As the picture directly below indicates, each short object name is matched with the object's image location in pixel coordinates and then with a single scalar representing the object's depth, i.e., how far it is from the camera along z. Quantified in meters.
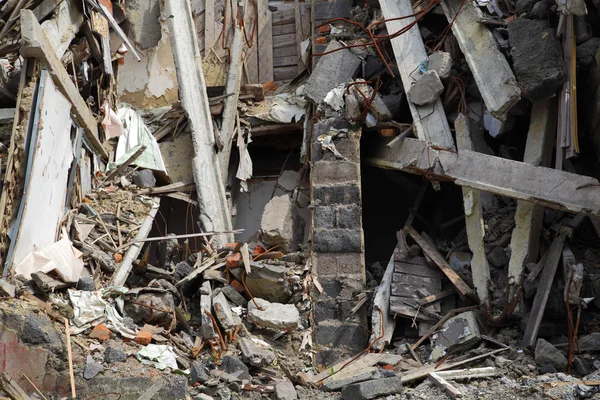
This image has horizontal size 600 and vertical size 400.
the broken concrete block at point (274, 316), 7.62
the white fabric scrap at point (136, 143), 9.52
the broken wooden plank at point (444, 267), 7.69
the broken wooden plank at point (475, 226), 7.59
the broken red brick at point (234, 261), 8.18
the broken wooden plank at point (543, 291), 7.01
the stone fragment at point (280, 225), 8.69
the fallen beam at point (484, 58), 7.54
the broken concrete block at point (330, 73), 9.27
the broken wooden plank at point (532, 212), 7.30
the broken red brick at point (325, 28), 10.06
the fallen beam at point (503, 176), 6.65
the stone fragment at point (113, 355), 6.54
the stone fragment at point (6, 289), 6.32
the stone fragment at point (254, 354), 6.94
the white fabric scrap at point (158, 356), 6.74
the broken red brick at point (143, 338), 7.02
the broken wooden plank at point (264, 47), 11.03
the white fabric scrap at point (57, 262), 6.87
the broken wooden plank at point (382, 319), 7.73
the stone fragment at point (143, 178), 9.28
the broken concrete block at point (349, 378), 6.60
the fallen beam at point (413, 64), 8.33
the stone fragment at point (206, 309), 7.41
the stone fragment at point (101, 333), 6.83
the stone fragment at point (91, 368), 6.28
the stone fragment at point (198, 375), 6.42
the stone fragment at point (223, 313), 7.50
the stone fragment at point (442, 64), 8.41
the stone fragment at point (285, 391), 6.31
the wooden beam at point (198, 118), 9.33
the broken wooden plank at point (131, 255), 7.80
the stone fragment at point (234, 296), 7.98
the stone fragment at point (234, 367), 6.66
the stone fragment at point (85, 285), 7.32
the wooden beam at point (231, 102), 9.81
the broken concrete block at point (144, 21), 10.63
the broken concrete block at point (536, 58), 7.21
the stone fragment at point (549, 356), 6.63
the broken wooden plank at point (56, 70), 7.22
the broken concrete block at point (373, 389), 6.06
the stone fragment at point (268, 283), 7.98
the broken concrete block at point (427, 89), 8.34
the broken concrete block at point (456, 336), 7.29
